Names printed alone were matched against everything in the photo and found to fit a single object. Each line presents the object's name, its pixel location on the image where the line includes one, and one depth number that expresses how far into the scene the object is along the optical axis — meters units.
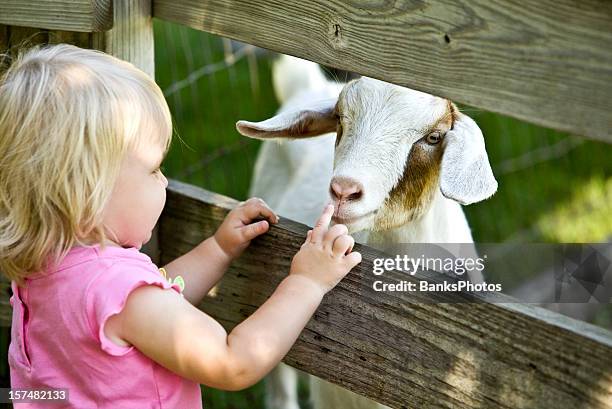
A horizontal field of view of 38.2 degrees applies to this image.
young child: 1.79
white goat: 2.38
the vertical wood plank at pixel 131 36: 2.34
